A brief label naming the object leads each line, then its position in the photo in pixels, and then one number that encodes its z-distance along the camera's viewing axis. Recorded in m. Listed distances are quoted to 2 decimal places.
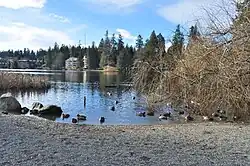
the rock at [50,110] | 13.06
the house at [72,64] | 76.74
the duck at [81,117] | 11.71
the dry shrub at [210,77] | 8.34
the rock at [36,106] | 13.79
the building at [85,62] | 74.18
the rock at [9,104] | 13.85
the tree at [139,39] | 63.63
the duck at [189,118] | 10.89
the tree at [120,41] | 73.35
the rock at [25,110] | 13.61
